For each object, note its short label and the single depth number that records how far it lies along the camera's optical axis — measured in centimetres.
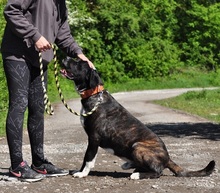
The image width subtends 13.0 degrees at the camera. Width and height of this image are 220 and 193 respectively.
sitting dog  1042
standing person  966
